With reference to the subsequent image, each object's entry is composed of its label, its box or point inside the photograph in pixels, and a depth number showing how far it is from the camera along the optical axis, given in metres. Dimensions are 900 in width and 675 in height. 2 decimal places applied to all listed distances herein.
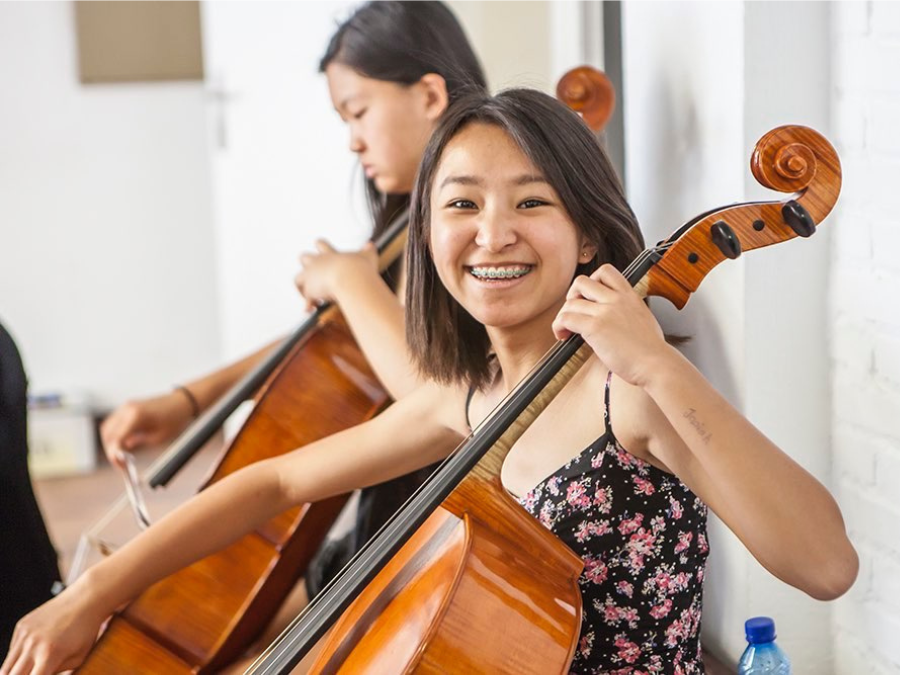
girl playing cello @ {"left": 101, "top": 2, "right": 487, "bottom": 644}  2.55
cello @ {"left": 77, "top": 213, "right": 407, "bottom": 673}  2.38
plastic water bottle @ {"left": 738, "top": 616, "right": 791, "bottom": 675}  2.05
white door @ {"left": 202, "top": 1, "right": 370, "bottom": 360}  3.85
